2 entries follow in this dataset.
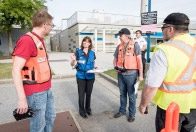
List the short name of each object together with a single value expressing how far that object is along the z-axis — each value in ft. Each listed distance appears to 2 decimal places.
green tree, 78.02
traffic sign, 29.12
